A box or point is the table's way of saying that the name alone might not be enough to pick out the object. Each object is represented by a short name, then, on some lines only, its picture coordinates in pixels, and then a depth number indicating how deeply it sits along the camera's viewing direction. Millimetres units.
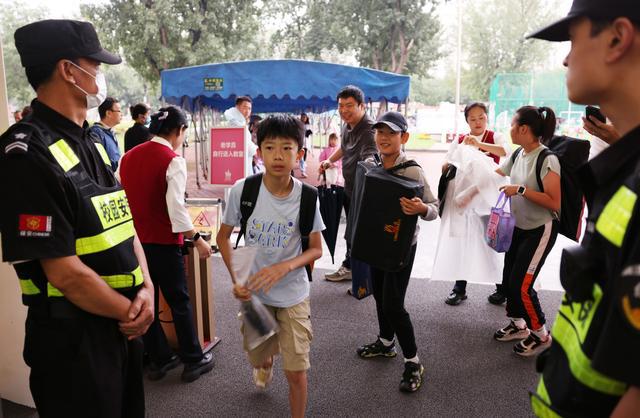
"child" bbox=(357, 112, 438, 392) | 2578
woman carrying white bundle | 3555
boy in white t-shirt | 2070
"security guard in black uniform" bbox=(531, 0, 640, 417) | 722
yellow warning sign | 4938
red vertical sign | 6039
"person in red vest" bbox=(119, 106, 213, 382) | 2605
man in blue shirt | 4906
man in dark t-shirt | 4055
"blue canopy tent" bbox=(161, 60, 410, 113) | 7344
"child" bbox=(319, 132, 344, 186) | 4711
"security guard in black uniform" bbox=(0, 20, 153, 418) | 1276
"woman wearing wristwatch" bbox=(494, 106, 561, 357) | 2836
